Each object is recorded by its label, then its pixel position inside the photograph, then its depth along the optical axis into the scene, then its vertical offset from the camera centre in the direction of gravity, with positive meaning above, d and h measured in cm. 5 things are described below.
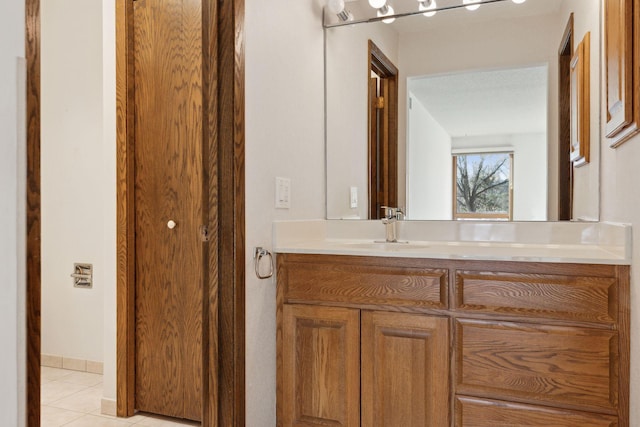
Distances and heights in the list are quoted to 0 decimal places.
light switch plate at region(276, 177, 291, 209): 180 +6
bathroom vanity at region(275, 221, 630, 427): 139 -41
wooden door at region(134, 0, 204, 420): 211 +1
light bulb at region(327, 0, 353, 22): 217 +96
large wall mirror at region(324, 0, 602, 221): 189 +46
